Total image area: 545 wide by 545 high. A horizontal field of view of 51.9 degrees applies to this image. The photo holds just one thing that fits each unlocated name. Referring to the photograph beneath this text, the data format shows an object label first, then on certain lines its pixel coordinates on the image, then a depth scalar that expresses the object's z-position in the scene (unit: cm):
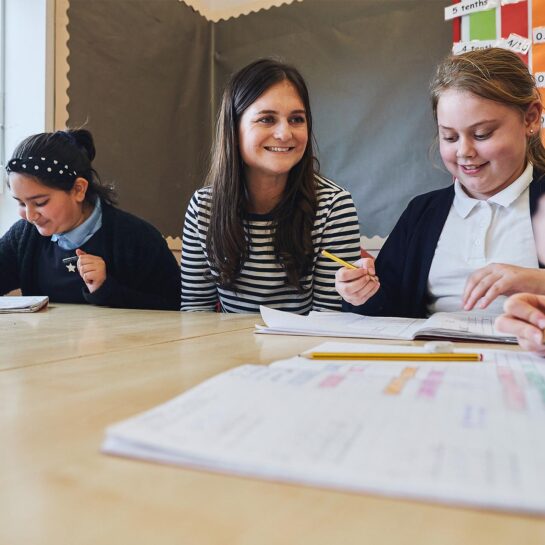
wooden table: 22
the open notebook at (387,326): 73
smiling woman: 140
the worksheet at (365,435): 25
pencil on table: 56
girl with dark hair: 150
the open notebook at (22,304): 115
